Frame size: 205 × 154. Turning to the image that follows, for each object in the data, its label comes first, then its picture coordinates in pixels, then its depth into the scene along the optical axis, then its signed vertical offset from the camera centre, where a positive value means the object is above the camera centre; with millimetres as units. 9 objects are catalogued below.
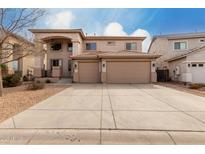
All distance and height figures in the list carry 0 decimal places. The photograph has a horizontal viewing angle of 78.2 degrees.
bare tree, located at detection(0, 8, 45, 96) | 7669 +3298
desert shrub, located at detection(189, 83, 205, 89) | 11035 -1034
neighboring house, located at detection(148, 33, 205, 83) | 13395 +2183
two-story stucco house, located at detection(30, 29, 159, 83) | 13776 +1799
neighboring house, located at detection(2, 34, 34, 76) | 8365 +1964
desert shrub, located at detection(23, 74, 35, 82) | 15950 -446
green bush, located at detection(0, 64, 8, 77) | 12876 +476
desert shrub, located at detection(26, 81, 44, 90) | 9625 -902
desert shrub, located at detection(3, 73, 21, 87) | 11746 -603
